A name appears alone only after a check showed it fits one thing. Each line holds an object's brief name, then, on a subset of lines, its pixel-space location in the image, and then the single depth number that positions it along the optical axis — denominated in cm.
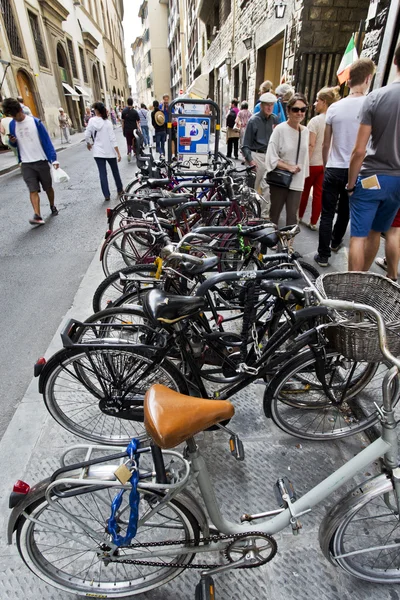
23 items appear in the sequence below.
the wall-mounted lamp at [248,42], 1195
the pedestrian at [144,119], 1447
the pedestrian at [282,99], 573
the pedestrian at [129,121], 1178
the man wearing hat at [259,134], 541
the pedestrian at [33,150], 584
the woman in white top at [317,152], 473
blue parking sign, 726
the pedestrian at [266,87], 582
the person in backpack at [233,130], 1171
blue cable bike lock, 122
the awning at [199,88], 1329
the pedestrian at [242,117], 1076
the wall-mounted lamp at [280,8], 845
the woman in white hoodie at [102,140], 707
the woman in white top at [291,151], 405
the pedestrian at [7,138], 602
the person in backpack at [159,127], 1260
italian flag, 507
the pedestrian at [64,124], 2032
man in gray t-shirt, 279
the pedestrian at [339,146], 358
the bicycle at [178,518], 122
